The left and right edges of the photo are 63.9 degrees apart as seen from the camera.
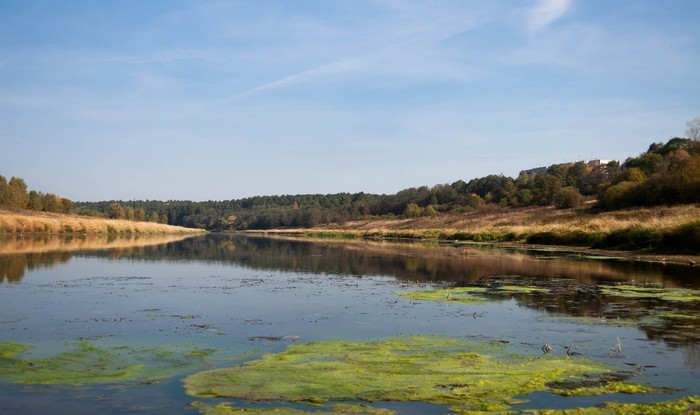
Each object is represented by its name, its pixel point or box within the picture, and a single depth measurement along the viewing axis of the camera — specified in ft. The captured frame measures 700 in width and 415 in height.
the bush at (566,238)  135.74
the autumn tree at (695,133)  230.68
